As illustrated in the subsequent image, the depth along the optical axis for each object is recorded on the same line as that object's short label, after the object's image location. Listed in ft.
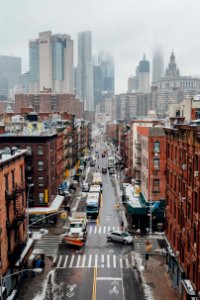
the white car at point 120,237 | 178.29
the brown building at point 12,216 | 116.16
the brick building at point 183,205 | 101.15
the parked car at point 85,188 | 309.16
